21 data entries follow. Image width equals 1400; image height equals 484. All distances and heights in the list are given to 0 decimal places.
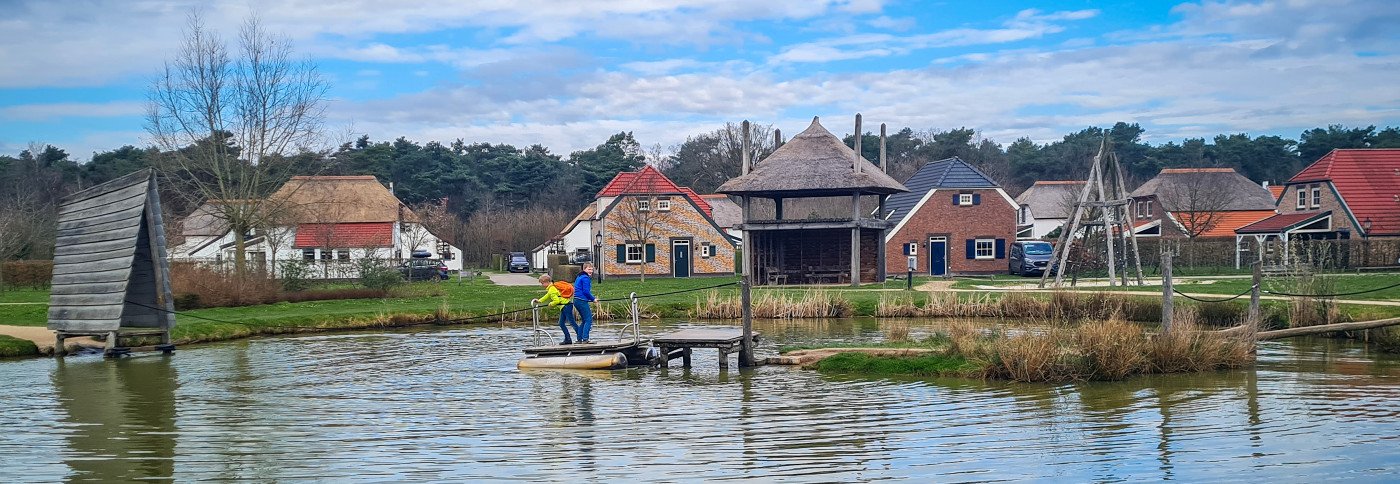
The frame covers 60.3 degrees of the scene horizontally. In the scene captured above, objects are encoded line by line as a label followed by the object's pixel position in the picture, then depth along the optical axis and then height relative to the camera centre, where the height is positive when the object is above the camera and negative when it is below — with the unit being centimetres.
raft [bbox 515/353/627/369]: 2011 -153
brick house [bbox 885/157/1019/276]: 5119 +154
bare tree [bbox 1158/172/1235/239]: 5844 +310
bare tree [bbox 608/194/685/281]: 5237 +225
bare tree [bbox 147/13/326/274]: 4094 +429
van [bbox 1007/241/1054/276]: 4797 +24
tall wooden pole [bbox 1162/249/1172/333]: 1930 -58
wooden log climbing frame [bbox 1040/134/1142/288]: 3531 +179
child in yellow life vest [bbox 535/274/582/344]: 2045 -46
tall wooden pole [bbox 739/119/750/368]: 1978 -107
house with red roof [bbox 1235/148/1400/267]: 4678 +221
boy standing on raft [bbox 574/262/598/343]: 2078 -49
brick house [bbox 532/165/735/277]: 5391 +154
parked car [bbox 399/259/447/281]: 5151 +11
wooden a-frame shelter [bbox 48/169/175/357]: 2283 +25
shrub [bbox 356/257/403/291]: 3781 -7
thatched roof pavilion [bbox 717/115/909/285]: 4281 +154
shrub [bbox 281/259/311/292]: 3816 +0
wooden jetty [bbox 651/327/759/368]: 2006 -124
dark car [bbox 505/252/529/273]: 6769 +38
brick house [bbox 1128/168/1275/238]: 6116 +308
